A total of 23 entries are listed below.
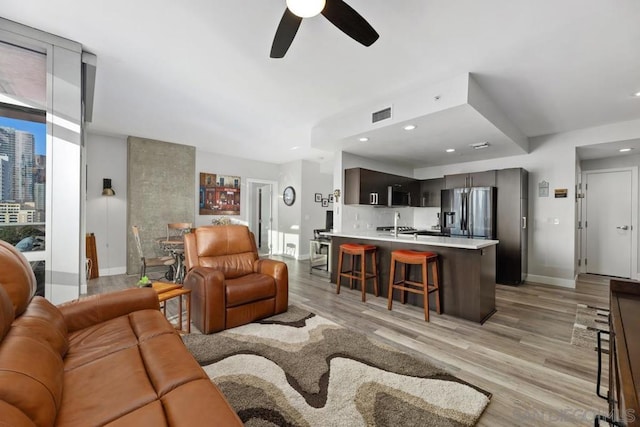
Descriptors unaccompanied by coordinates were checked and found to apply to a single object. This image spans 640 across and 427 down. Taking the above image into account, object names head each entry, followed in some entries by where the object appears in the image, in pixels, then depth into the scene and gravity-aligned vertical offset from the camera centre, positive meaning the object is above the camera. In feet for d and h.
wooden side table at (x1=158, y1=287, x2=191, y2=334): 7.99 -2.46
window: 6.95 +1.56
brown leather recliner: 8.52 -2.29
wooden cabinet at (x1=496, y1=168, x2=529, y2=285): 15.28 -0.40
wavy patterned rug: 5.20 -3.83
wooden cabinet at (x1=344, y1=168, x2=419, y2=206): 16.06 +1.90
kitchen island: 9.93 -2.23
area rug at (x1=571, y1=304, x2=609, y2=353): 8.32 -3.83
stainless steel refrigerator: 15.88 +0.29
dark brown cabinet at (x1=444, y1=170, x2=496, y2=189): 16.34 +2.35
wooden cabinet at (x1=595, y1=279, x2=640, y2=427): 2.03 -1.39
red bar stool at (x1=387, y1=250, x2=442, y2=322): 10.03 -2.32
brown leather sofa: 3.01 -2.33
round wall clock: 24.11 +1.78
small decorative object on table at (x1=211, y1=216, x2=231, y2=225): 19.93 -0.45
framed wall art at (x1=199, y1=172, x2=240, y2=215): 20.59 +1.61
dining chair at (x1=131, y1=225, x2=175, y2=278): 13.69 -2.47
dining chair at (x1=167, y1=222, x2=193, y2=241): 17.43 -0.99
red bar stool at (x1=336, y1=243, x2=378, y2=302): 12.35 -2.15
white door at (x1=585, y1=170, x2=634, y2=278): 16.49 -0.26
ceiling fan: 5.15 +4.02
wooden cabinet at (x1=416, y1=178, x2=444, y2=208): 20.24 +1.85
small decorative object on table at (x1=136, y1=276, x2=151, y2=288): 8.41 -2.13
